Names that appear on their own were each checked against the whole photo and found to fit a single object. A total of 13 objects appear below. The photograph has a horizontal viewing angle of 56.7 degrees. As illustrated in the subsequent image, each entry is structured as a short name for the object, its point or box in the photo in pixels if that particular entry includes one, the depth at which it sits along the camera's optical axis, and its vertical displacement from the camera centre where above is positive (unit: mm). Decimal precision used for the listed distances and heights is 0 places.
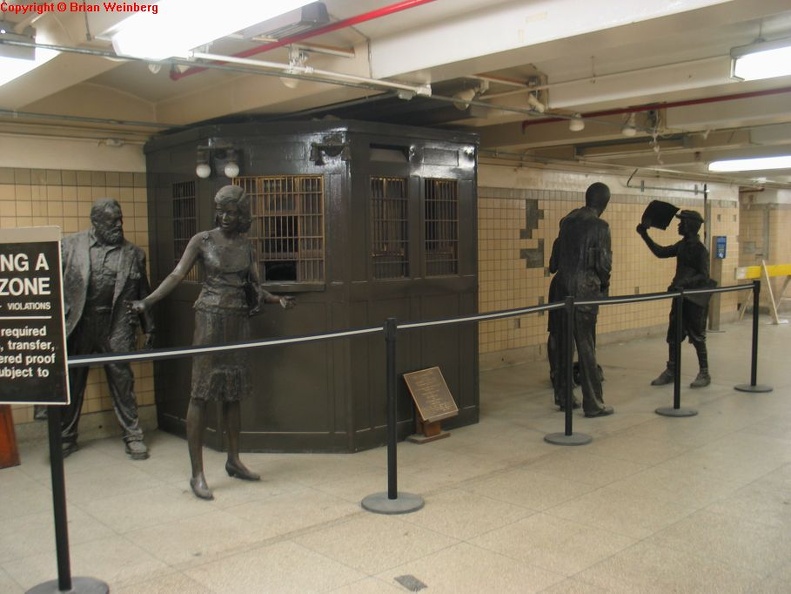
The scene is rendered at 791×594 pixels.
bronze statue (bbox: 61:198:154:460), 5016 -294
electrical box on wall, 11938 -52
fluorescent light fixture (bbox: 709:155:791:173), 9000 +989
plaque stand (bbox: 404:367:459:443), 5387 -1170
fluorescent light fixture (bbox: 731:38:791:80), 4156 +1064
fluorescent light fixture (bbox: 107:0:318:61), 3061 +983
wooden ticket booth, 5082 -22
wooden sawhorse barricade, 12422 -503
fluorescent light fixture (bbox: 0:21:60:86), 3727 +996
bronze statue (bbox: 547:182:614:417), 6113 -235
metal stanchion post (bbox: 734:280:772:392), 6996 -1220
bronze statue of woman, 4277 -349
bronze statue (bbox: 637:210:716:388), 7305 -373
